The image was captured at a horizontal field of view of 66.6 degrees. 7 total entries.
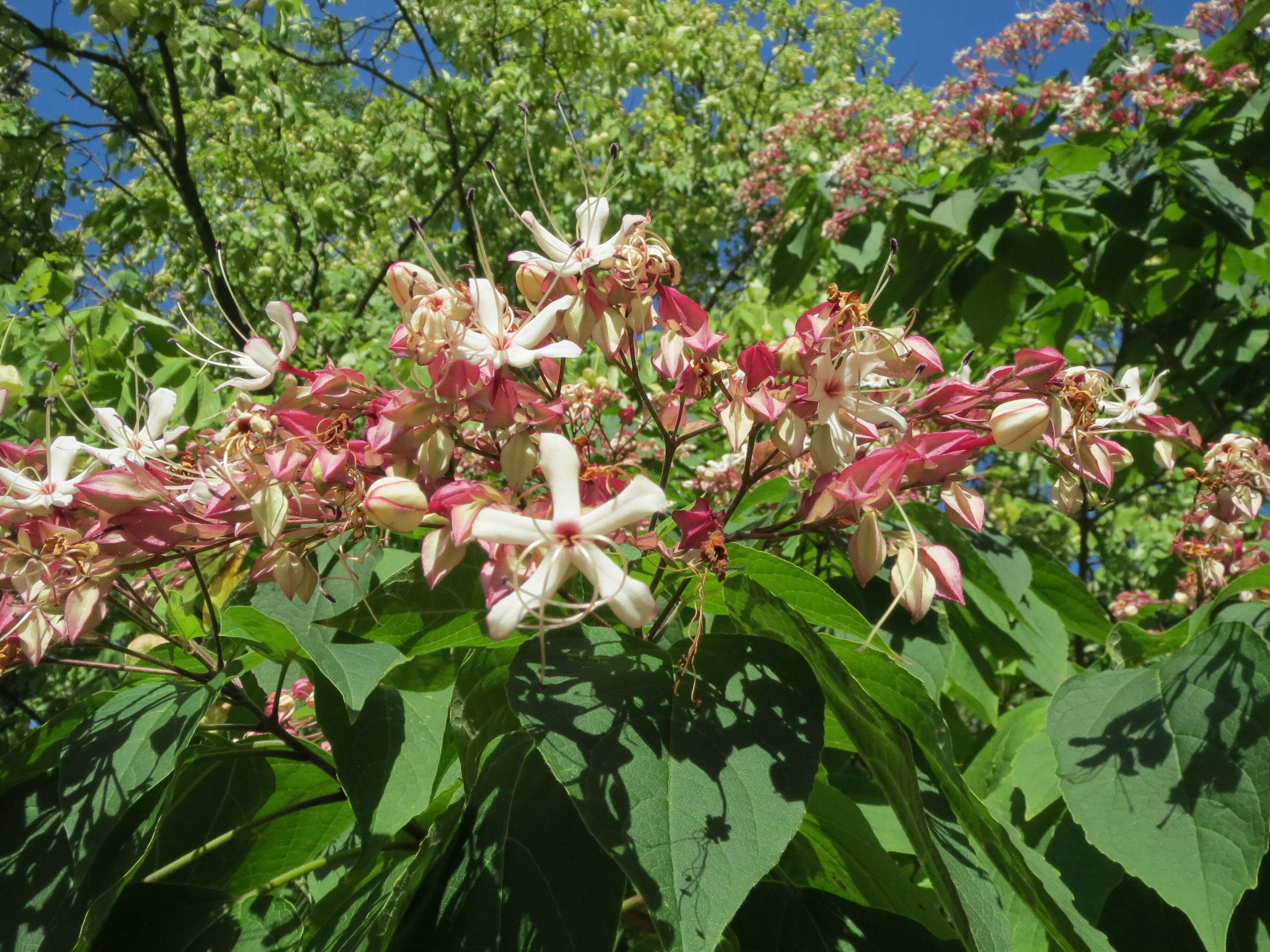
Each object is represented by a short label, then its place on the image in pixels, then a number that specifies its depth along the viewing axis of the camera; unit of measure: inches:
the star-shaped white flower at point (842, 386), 7.3
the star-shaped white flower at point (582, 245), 7.9
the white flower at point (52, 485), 7.8
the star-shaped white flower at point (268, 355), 8.2
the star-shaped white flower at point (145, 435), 8.5
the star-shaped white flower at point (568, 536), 5.8
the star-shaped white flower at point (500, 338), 7.2
